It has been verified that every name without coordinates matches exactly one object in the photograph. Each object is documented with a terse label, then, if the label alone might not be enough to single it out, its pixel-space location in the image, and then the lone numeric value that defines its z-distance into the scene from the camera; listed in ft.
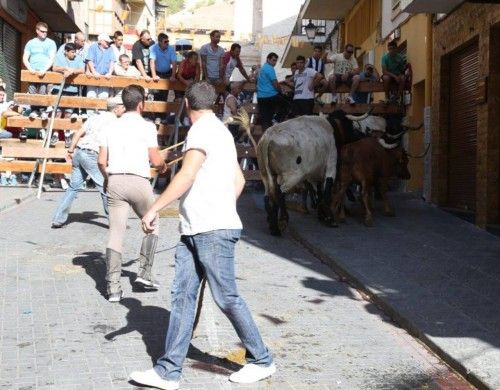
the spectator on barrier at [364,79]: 53.67
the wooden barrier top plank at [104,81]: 53.11
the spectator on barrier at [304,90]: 50.60
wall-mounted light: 98.02
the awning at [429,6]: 45.27
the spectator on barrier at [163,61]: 54.29
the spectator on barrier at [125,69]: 54.52
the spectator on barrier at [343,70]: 54.08
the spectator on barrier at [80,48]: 54.65
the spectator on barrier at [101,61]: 54.13
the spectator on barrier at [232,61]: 54.75
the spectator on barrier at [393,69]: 55.06
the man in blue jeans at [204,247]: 17.16
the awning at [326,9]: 86.95
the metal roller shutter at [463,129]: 45.21
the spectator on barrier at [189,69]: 53.57
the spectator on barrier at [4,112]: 52.75
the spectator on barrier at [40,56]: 53.83
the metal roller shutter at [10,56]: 70.44
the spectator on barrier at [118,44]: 56.39
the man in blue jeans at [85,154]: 35.19
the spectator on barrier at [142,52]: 54.13
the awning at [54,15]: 77.16
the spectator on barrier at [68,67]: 53.47
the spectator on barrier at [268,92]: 50.26
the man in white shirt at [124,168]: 24.57
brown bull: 42.11
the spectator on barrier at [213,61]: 54.44
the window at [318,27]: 110.35
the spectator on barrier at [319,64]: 53.36
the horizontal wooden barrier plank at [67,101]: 52.60
